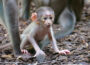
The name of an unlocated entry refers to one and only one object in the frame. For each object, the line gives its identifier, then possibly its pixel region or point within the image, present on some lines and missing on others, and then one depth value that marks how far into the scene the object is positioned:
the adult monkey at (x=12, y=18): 7.81
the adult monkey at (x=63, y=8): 12.65
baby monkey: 7.86
